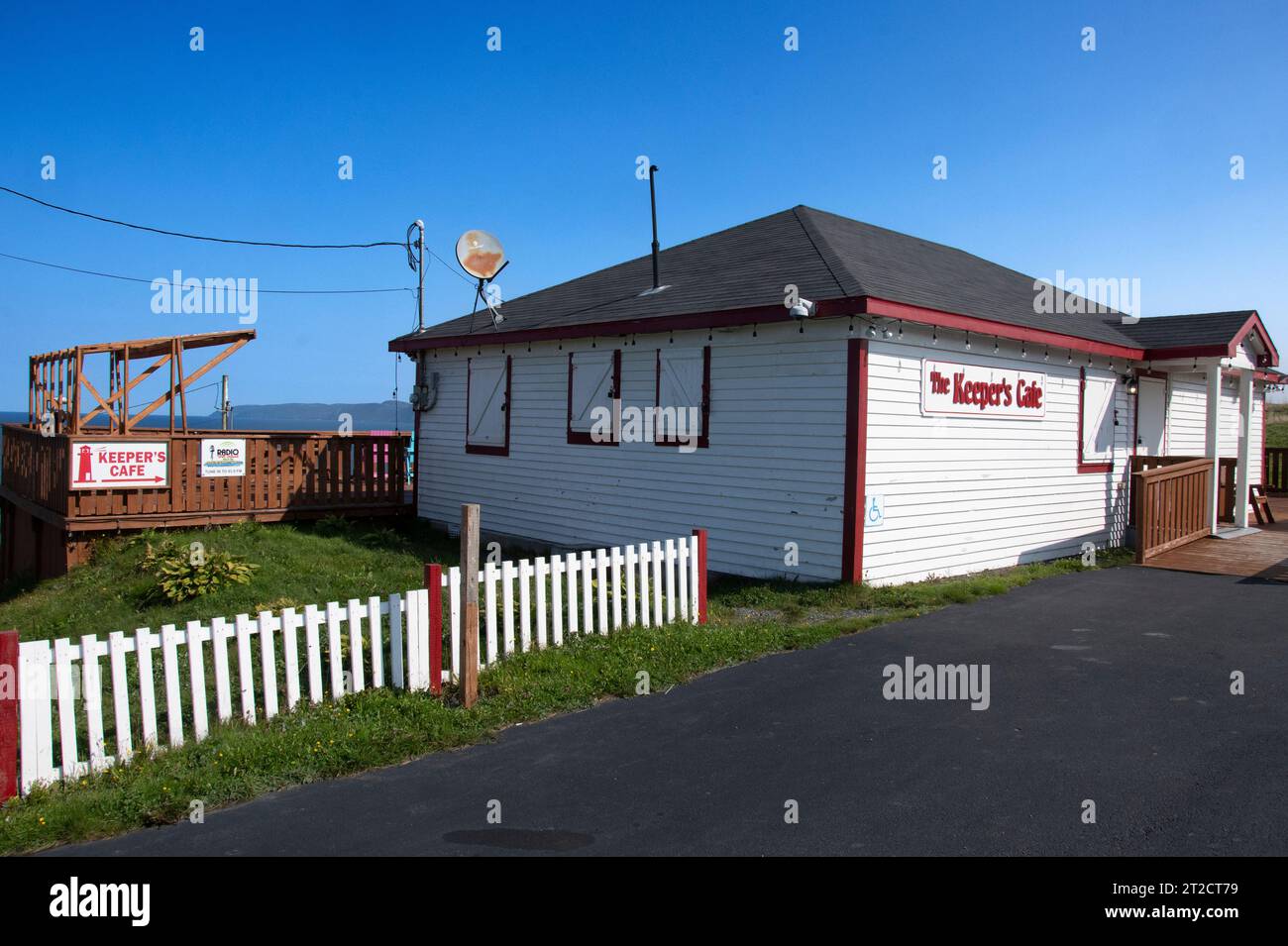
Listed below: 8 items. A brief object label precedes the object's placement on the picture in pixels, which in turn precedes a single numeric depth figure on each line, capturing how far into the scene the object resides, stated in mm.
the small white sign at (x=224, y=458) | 15273
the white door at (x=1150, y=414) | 16172
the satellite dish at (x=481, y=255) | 16547
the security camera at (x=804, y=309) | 10305
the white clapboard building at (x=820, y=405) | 10898
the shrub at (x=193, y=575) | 11156
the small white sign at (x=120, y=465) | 14172
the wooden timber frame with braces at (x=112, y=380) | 15844
